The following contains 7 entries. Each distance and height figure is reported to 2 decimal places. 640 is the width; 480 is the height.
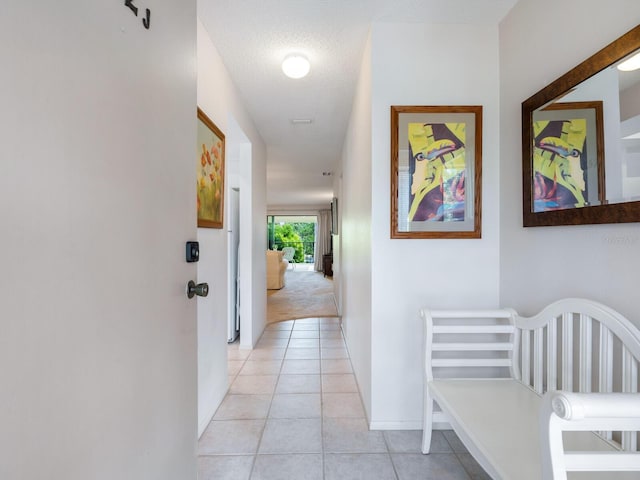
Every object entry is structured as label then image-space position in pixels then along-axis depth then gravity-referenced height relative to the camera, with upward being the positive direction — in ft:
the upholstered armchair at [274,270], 23.25 -2.14
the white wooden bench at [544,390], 2.21 -1.69
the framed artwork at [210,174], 5.77 +1.41
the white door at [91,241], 1.64 +0.01
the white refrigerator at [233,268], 11.27 -0.98
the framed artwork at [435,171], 5.78 +1.34
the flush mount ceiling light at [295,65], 6.67 +3.88
